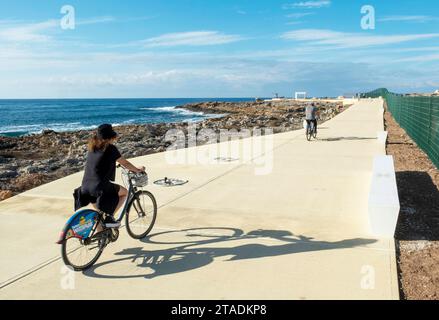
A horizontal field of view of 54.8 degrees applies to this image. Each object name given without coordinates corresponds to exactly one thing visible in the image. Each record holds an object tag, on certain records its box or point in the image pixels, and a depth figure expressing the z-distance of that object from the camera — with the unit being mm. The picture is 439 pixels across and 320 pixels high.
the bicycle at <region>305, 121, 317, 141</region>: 17000
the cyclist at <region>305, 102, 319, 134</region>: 16906
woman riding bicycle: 4980
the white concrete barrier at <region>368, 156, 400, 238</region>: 5824
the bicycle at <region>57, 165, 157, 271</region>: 4750
